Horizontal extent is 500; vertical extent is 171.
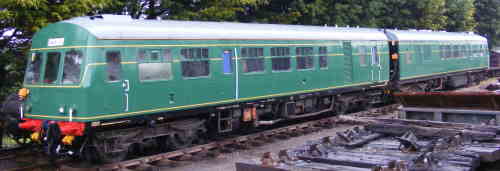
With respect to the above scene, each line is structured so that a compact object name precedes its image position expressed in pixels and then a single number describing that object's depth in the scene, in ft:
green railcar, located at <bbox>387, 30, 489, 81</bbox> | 63.46
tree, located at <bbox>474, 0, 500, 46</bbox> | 125.59
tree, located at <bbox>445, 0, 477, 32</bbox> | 101.60
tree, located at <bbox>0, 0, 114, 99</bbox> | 33.50
